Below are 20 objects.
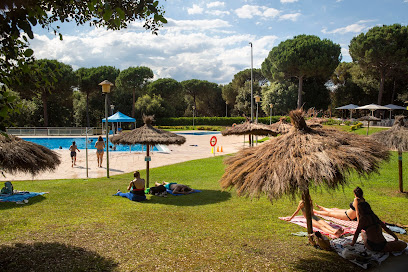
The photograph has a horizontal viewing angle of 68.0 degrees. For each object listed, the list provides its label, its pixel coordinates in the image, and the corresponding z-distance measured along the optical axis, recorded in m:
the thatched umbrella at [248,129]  13.62
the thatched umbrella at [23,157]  6.75
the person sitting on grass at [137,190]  8.80
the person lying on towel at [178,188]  9.86
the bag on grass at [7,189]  8.70
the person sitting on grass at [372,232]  4.88
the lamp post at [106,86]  11.81
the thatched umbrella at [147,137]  10.16
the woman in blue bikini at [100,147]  15.34
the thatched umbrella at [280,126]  10.59
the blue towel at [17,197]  8.27
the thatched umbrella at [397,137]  8.96
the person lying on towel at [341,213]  6.54
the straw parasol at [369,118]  25.77
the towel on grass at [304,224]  6.06
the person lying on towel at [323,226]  5.77
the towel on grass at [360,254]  4.67
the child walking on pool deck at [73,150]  15.31
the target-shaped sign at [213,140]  18.61
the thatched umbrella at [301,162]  4.44
